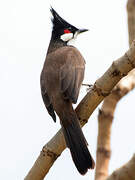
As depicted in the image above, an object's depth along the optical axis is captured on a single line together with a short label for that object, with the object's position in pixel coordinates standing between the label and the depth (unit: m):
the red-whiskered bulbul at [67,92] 6.57
